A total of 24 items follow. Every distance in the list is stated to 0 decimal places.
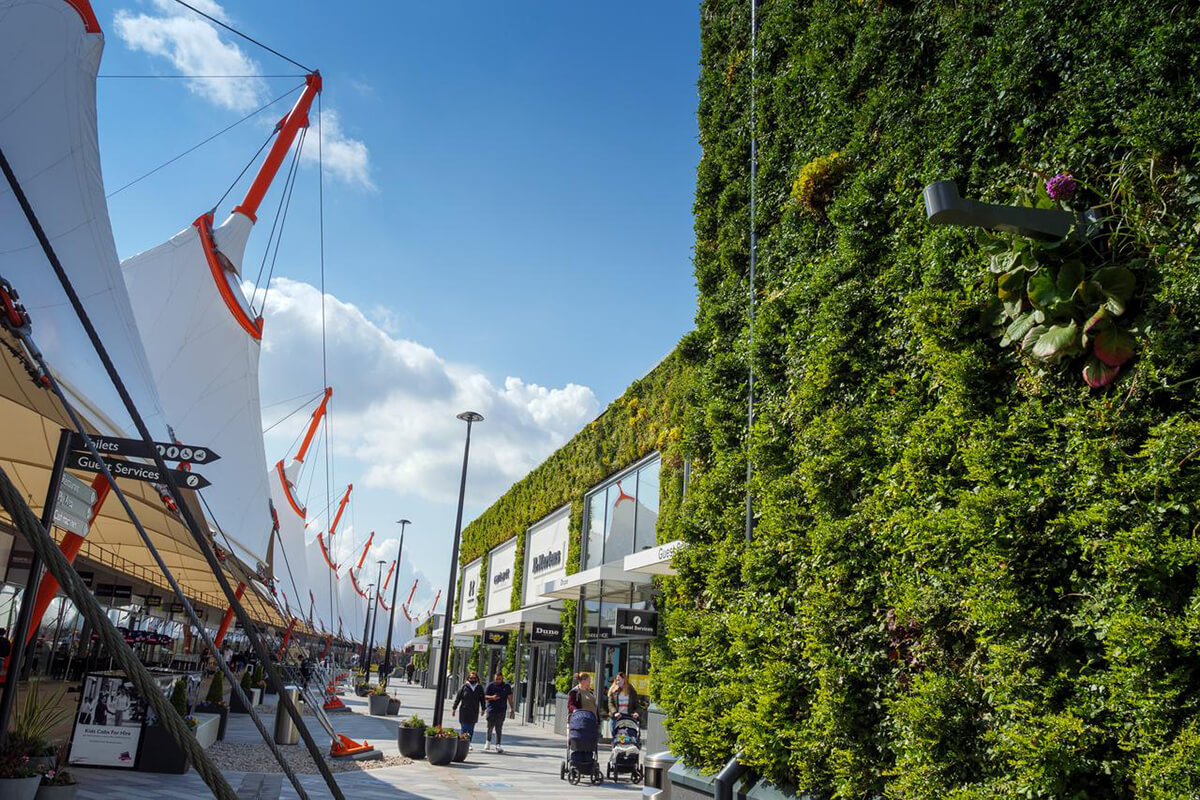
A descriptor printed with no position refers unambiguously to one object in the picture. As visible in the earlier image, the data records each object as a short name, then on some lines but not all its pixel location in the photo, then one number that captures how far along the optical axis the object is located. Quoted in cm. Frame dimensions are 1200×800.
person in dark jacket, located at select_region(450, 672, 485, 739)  1778
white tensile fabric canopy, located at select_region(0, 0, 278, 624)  884
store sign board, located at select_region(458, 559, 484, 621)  3978
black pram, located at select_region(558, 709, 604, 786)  1387
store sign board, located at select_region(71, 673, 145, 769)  1077
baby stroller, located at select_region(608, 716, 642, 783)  1449
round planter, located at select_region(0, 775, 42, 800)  670
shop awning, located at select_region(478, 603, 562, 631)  2767
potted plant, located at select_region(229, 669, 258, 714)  2331
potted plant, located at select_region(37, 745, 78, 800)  721
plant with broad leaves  426
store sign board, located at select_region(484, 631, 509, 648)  3069
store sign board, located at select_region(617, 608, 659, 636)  1603
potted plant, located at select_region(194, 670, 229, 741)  1652
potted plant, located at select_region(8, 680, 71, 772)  731
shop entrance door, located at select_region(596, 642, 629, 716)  2097
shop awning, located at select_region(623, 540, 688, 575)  1393
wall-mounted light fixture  413
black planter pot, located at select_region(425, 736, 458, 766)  1532
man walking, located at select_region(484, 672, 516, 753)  1884
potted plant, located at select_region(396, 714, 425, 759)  1579
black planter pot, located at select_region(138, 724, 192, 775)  1101
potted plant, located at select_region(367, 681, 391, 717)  2706
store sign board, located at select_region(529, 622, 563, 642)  2445
